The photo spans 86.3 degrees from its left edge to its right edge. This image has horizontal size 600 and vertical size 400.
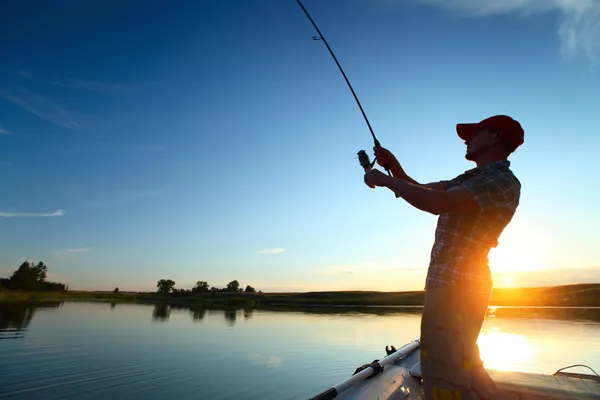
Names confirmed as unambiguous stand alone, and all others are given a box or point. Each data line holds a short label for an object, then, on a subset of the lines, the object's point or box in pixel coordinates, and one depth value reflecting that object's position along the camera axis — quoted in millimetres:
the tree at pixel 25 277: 118312
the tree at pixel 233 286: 145625
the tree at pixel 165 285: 152125
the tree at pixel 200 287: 146875
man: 2268
